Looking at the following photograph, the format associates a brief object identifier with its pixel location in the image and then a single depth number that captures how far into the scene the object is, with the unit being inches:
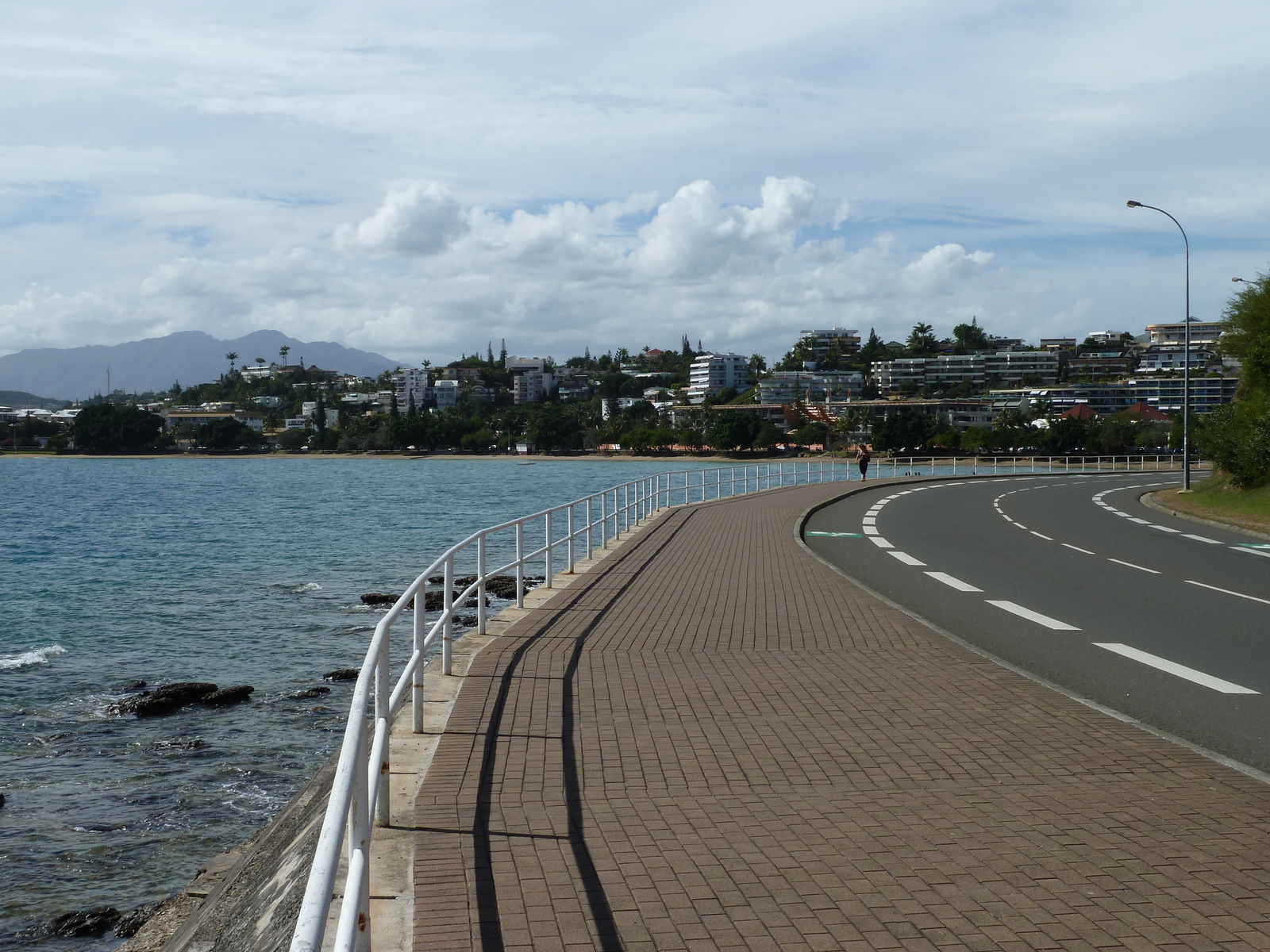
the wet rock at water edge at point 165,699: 622.2
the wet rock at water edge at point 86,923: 349.1
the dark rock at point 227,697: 640.4
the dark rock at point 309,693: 644.7
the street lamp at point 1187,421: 1441.9
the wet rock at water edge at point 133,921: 345.7
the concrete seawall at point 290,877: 173.9
